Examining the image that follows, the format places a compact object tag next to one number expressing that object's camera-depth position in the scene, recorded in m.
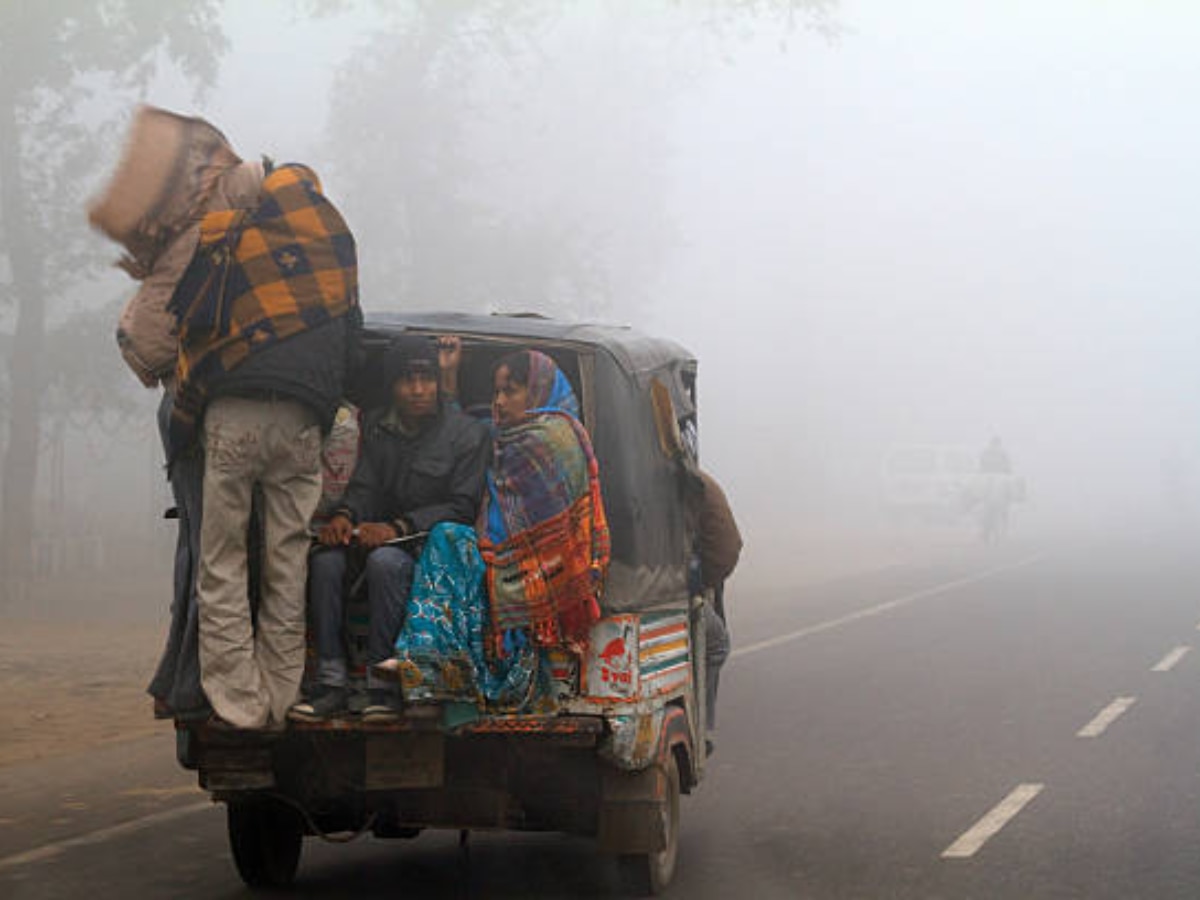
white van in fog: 45.81
